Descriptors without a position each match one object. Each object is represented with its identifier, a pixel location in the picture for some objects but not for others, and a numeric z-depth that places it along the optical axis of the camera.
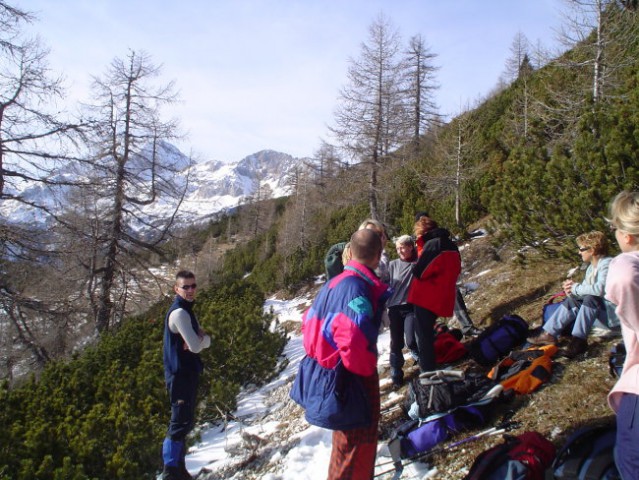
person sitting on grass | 3.67
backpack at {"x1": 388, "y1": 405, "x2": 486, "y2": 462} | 3.15
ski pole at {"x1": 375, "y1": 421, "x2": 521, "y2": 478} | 3.00
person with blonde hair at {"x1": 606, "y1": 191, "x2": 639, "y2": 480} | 1.54
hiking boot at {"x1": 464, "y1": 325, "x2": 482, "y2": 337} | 5.49
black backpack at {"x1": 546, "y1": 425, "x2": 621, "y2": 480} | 1.95
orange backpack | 3.41
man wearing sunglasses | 3.75
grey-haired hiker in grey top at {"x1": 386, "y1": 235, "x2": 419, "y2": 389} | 4.42
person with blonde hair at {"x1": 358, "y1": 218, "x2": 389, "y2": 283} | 4.83
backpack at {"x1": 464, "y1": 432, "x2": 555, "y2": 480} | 2.23
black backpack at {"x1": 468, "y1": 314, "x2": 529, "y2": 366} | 4.37
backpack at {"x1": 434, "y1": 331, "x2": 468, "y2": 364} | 4.73
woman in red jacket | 3.98
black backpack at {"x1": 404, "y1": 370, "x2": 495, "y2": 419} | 3.36
